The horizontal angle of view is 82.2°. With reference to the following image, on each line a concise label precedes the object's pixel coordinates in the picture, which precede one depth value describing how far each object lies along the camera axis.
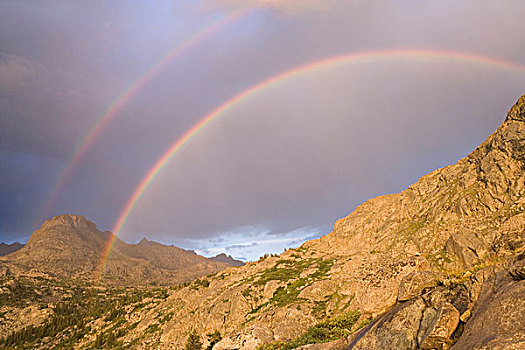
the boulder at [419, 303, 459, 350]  14.70
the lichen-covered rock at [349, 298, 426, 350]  16.34
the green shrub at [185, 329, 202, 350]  60.81
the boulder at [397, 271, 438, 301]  19.20
